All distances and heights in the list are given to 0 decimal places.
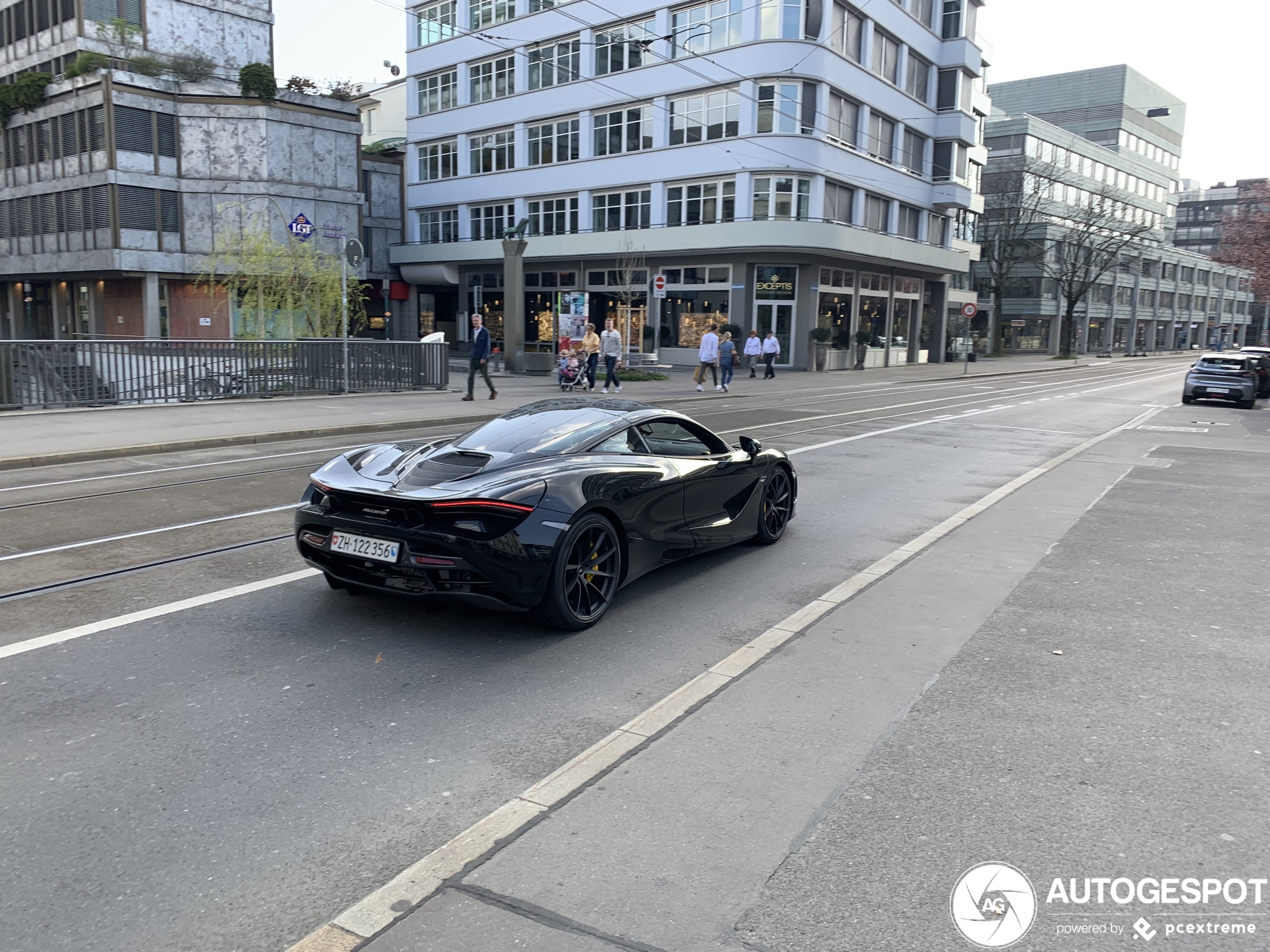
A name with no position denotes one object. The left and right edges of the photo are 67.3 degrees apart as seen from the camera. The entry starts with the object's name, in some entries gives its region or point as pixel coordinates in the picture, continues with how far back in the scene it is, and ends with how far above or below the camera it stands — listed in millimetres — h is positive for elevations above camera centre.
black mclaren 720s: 5051 -1042
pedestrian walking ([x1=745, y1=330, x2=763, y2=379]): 33875 -661
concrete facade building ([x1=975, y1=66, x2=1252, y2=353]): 72250 +11970
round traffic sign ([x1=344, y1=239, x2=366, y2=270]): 18766 +1408
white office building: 36750 +7109
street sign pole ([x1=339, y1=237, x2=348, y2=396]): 18078 +749
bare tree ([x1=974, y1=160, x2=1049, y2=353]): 60656 +7785
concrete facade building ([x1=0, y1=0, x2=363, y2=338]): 36938 +6030
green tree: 29719 +1045
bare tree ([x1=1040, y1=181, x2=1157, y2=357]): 62844 +6530
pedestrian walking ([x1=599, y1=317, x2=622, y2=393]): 23797 -554
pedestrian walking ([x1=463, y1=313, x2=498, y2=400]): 20375 -508
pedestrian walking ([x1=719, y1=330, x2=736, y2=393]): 26234 -765
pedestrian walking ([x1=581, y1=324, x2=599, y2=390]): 23906 -562
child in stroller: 25266 -1180
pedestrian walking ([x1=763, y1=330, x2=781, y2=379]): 33906 -728
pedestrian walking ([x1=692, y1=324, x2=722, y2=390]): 26828 -631
